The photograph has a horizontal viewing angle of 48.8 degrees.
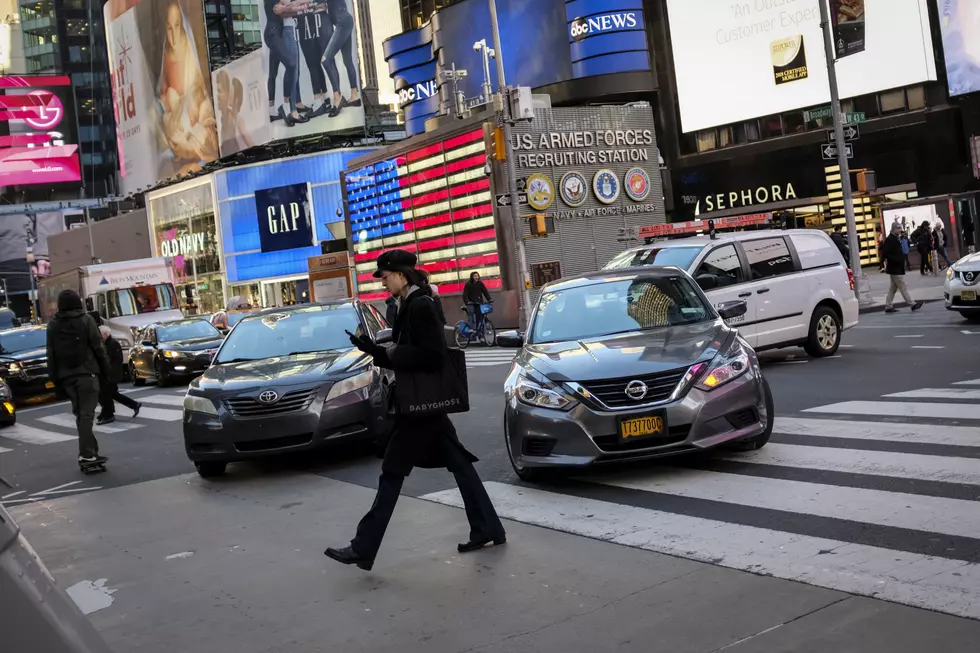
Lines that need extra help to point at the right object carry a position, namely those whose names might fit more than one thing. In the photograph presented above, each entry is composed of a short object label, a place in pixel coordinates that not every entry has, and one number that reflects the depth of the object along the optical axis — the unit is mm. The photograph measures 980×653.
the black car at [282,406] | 10039
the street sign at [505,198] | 28844
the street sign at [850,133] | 25675
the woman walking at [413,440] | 6195
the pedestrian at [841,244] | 25912
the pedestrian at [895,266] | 21609
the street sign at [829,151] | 25984
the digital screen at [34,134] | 113312
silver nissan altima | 7734
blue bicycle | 27656
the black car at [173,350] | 23656
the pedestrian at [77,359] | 11773
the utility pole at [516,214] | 28359
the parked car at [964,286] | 17078
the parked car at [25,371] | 23362
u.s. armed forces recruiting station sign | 32688
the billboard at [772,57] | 45781
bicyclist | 27834
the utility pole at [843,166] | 25438
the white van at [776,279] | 14695
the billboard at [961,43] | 43588
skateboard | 12086
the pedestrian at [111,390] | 17312
